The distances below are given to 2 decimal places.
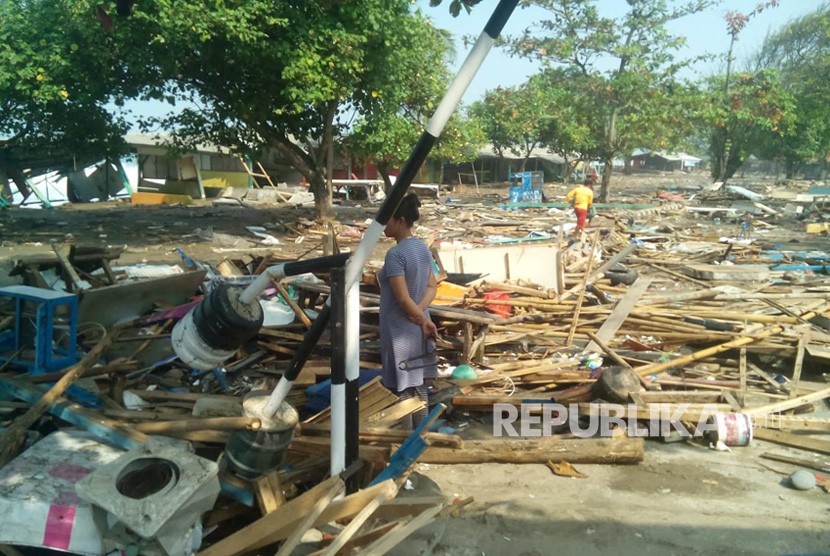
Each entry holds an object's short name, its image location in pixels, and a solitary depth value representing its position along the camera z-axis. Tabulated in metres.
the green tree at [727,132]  28.44
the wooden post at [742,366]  5.56
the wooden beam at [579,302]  6.63
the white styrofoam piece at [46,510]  2.52
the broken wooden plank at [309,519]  2.50
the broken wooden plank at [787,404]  4.83
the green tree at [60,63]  11.88
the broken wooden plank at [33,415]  3.13
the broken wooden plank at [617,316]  6.52
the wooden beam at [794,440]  4.49
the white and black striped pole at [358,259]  2.32
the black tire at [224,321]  2.66
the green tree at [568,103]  27.25
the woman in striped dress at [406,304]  3.82
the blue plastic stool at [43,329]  4.16
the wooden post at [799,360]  5.41
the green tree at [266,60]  10.94
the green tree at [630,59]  25.55
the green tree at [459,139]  22.08
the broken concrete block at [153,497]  2.32
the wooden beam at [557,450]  4.21
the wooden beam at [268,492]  2.77
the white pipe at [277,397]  2.77
